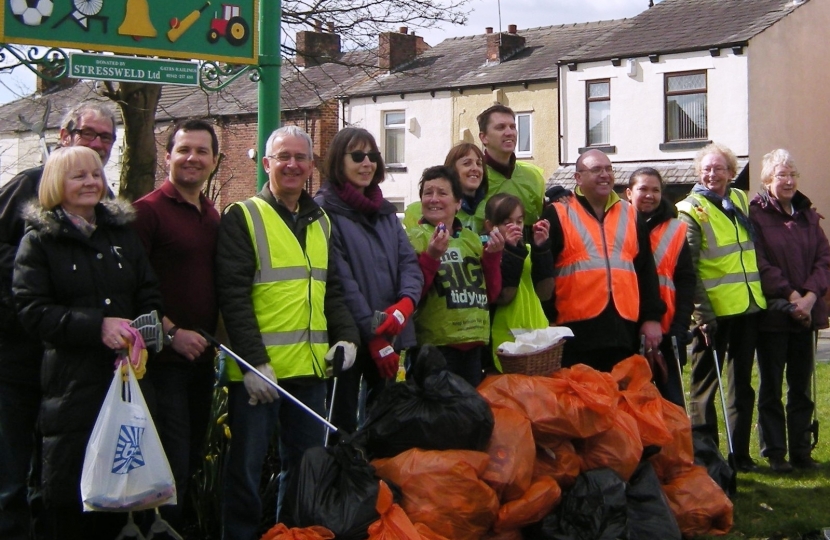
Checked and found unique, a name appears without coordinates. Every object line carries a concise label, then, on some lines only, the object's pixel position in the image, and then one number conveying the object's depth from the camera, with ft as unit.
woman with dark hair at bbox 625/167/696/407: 20.48
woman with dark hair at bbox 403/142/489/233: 18.13
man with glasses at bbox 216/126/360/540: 14.17
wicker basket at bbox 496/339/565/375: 16.63
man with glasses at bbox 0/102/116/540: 13.75
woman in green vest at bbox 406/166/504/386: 16.84
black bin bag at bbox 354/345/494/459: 14.34
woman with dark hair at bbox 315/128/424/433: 15.61
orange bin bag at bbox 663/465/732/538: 16.92
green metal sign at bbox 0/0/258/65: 17.95
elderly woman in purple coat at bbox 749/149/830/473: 21.93
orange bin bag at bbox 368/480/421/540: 13.20
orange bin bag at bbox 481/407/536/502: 14.51
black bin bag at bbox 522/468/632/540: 14.93
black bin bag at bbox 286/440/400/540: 13.26
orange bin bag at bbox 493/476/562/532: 14.55
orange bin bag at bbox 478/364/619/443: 15.56
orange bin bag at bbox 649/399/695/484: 17.37
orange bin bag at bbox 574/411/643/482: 15.94
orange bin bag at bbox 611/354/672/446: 16.90
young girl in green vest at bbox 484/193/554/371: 17.48
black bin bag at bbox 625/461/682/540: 15.76
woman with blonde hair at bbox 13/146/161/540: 12.82
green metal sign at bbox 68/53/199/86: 18.01
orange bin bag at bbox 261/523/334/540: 13.01
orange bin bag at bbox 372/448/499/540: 13.80
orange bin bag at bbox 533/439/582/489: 15.52
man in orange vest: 18.78
